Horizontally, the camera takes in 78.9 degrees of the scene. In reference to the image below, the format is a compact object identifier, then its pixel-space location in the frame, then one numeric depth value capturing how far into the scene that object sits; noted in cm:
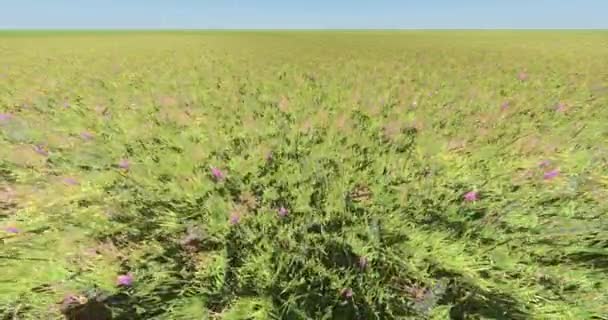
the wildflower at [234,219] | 212
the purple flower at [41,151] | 383
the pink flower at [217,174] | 254
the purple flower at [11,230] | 263
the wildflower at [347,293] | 179
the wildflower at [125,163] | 293
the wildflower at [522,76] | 707
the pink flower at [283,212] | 216
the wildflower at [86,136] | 392
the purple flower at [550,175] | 240
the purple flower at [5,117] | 483
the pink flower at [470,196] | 215
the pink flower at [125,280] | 198
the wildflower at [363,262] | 187
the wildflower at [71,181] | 306
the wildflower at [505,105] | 438
